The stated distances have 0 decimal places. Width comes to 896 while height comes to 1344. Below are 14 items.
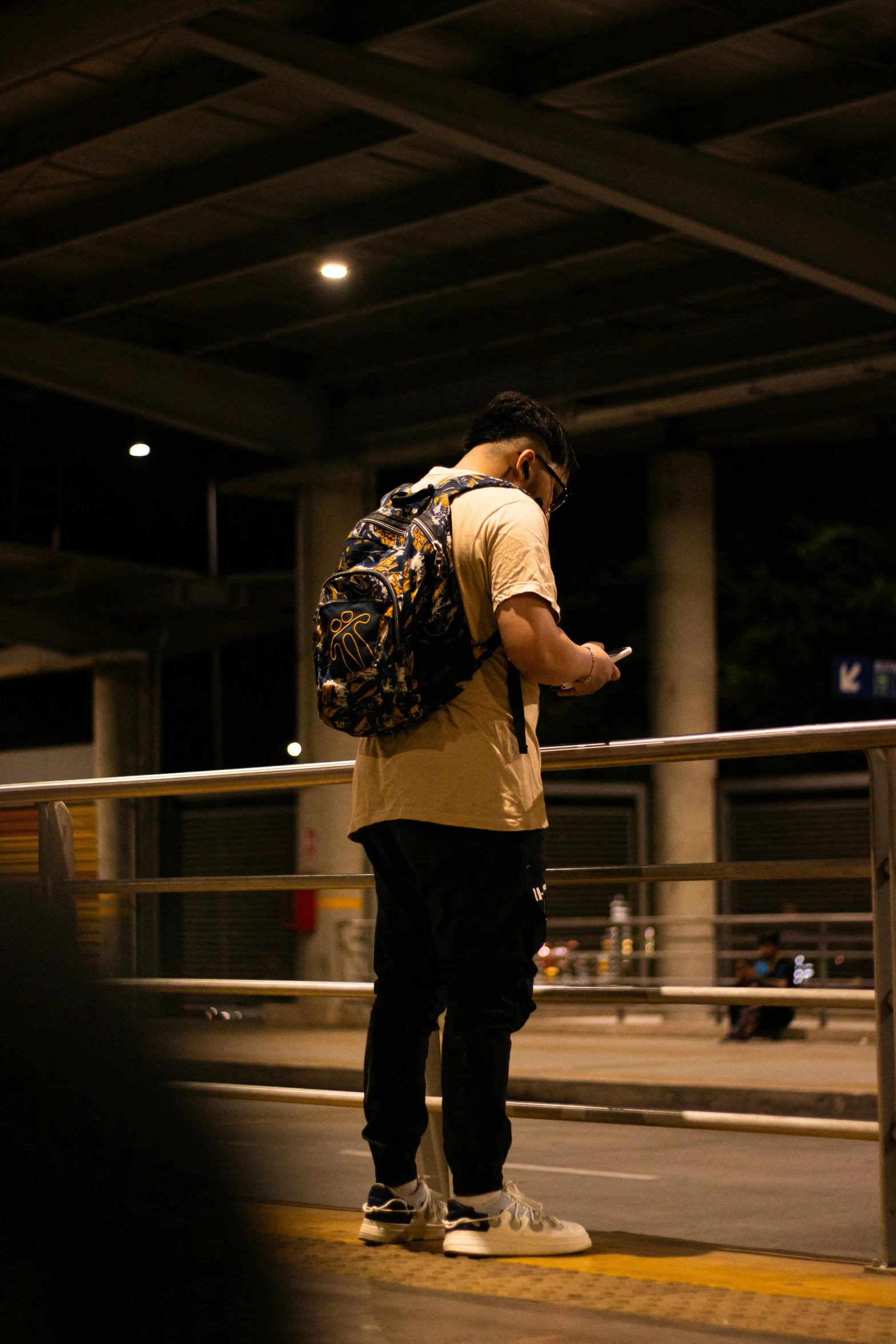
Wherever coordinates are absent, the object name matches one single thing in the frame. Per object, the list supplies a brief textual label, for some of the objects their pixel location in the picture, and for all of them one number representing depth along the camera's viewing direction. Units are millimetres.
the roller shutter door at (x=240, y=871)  25250
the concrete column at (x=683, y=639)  24047
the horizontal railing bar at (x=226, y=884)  4859
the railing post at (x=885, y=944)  3902
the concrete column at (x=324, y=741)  22766
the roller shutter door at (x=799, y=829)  23625
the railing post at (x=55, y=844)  5543
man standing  3898
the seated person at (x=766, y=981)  17938
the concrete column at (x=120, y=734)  27797
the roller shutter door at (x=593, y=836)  24266
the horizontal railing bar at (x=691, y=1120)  4027
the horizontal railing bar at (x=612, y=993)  4031
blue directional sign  19641
